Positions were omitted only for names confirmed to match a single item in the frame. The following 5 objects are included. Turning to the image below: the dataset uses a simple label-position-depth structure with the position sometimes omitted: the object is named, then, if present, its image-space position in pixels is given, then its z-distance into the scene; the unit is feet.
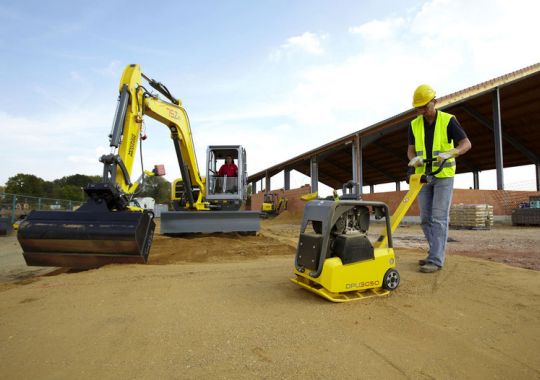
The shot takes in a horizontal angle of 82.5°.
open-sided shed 47.14
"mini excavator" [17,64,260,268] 13.47
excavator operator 27.43
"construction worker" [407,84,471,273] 12.07
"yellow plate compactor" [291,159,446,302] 8.54
